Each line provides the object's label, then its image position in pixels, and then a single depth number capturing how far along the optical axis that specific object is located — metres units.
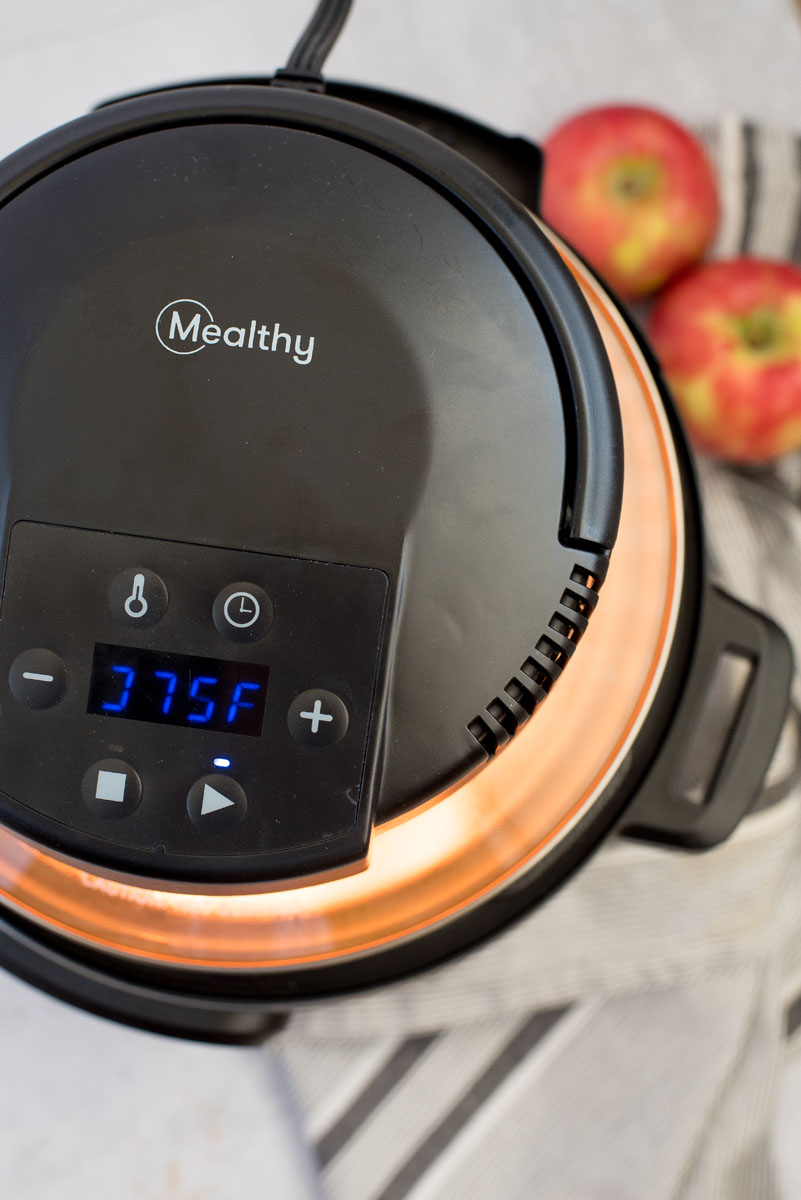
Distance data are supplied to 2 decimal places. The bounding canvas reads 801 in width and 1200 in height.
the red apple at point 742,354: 0.73
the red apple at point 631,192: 0.73
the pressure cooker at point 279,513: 0.36
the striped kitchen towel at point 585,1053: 0.66
